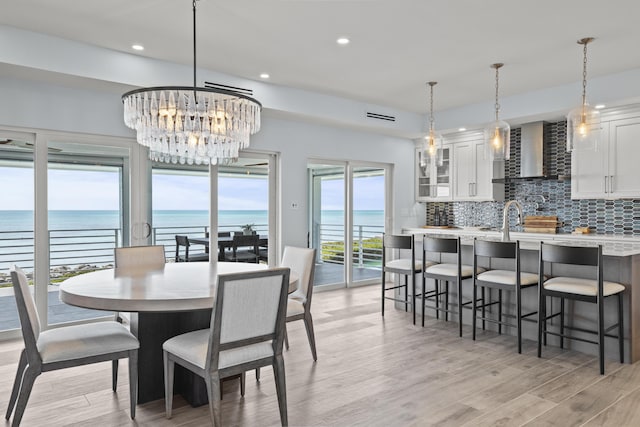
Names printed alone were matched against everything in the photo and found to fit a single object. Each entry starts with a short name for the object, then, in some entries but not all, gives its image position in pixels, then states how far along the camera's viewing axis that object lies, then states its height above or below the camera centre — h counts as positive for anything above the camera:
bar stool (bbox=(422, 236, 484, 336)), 4.17 -0.61
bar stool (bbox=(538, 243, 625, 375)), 3.17 -0.59
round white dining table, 2.24 -0.48
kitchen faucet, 4.40 -0.19
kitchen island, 3.38 -0.70
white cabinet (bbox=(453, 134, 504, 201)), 6.33 +0.53
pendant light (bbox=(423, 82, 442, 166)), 4.88 +0.68
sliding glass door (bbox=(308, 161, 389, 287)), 6.39 -0.17
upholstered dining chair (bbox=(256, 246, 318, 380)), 3.29 -0.63
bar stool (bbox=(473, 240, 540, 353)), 3.63 -0.60
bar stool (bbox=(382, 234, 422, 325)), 4.59 -0.60
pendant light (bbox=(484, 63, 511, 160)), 4.33 +0.67
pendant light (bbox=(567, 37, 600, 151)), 3.77 +0.71
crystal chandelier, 2.88 +0.61
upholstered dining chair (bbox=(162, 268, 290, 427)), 2.12 -0.67
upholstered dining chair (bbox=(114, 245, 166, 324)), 3.46 -0.41
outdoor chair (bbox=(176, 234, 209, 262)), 5.02 -0.50
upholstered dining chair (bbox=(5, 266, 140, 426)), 2.21 -0.75
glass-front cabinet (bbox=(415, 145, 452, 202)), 6.87 +0.42
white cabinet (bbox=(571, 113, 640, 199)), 4.96 +0.51
